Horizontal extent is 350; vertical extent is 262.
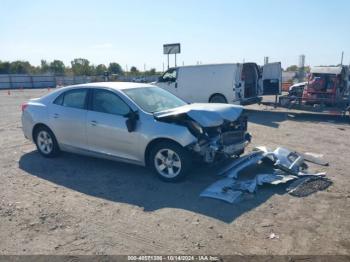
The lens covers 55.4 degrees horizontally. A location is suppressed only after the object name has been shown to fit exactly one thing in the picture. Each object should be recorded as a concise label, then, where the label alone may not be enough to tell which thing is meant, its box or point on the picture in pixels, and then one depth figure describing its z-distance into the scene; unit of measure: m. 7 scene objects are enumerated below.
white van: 13.79
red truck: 14.02
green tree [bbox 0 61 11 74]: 62.16
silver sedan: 5.54
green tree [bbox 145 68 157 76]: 73.51
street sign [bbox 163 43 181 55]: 23.27
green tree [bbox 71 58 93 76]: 74.31
